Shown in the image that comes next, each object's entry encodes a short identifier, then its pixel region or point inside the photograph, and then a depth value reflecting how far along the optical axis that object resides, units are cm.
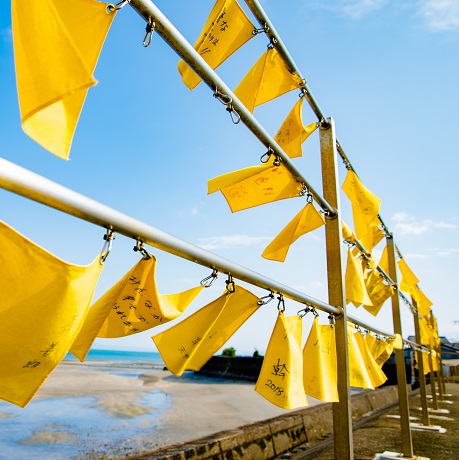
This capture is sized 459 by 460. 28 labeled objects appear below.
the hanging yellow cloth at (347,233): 290
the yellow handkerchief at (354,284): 294
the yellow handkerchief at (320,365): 195
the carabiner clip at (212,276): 136
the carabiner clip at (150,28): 118
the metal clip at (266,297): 163
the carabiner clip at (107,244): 94
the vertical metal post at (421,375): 589
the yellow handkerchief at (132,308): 110
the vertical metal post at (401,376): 406
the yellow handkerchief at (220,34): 169
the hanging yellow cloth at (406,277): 607
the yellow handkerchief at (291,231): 228
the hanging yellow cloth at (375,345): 308
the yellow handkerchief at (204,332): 138
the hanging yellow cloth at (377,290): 373
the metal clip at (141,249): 109
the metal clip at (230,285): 148
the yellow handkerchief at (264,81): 207
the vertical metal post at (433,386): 781
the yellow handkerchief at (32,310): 78
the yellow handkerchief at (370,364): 280
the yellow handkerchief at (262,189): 209
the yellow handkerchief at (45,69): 80
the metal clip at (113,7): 92
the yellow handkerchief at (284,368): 163
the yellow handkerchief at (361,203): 330
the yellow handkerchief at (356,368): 243
